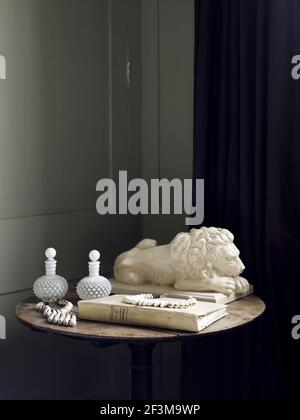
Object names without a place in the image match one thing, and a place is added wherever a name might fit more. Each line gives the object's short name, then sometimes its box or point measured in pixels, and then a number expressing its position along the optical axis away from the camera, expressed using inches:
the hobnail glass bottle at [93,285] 71.1
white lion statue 72.6
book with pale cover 62.6
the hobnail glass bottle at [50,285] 72.6
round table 61.9
